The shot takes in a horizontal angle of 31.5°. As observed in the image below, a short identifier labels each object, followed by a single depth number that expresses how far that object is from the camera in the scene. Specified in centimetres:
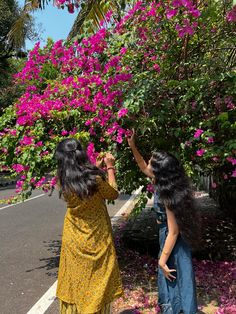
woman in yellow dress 305
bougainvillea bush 432
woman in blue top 331
